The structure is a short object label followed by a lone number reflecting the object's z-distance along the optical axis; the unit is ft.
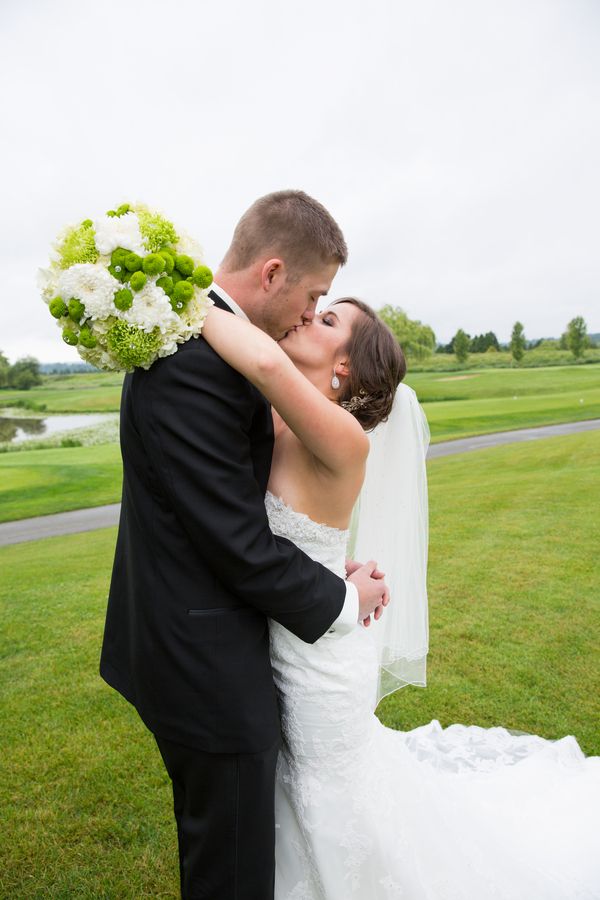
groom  6.68
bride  7.78
